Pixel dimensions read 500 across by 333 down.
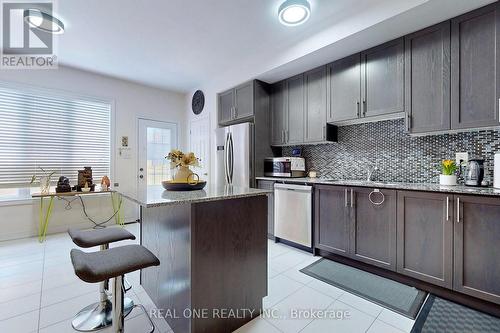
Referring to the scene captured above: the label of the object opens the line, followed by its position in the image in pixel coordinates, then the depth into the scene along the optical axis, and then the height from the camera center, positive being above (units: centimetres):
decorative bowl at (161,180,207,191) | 170 -16
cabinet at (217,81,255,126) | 364 +104
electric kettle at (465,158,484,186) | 205 -8
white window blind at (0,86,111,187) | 335 +49
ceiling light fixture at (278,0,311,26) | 223 +157
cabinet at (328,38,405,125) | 239 +91
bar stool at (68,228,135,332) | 157 -103
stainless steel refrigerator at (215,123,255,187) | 355 +16
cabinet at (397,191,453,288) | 187 -63
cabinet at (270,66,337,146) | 306 +80
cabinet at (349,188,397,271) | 218 -64
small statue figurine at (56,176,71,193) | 345 -30
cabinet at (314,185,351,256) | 252 -64
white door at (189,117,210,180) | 453 +49
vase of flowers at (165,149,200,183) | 177 +0
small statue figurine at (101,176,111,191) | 385 -30
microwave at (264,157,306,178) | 336 -4
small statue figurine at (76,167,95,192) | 368 -23
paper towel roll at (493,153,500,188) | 187 -7
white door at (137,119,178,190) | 460 +35
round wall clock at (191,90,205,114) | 466 +133
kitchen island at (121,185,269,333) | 136 -61
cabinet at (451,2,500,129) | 186 +82
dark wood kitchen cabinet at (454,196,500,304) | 168 -64
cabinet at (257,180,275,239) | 332 -63
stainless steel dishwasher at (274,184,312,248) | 284 -64
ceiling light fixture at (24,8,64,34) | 243 +162
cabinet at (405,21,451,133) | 210 +82
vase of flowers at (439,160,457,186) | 217 -9
